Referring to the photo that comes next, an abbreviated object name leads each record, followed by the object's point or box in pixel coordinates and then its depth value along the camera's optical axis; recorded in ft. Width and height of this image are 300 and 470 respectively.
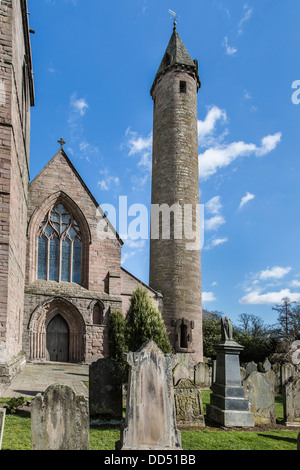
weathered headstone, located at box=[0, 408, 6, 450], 16.08
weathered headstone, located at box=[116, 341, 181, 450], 18.20
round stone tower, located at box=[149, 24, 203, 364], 71.67
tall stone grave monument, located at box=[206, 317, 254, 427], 27.96
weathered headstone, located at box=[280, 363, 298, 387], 47.16
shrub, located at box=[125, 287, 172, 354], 51.21
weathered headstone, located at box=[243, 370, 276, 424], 29.73
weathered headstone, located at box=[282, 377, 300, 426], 30.07
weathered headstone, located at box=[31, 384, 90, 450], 16.71
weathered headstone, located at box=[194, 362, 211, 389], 51.85
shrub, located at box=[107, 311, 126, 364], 62.34
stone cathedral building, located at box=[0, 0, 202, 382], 54.69
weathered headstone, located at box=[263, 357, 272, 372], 65.22
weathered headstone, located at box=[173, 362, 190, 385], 37.14
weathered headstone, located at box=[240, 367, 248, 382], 46.47
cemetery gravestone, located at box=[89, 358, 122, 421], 26.61
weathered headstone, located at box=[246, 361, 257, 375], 55.51
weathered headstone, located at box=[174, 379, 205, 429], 26.76
